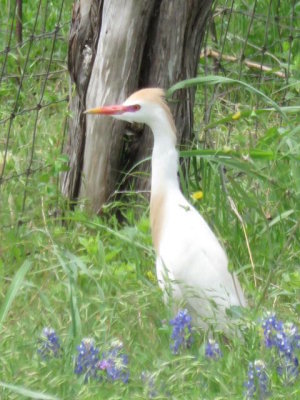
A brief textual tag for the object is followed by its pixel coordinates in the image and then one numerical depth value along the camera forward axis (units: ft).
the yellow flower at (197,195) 32.25
